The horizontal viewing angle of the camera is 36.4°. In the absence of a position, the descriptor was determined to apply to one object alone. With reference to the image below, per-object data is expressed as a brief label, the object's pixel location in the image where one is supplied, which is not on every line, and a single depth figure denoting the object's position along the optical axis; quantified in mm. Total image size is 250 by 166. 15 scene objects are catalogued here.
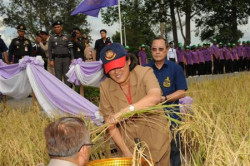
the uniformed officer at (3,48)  8008
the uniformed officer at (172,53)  15436
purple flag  10062
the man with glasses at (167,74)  3230
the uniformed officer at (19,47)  8094
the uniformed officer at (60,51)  7393
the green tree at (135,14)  27312
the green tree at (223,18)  26781
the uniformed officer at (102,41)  9750
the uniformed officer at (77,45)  8559
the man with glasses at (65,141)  1619
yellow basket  1948
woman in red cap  2240
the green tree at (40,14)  31453
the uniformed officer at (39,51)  10317
